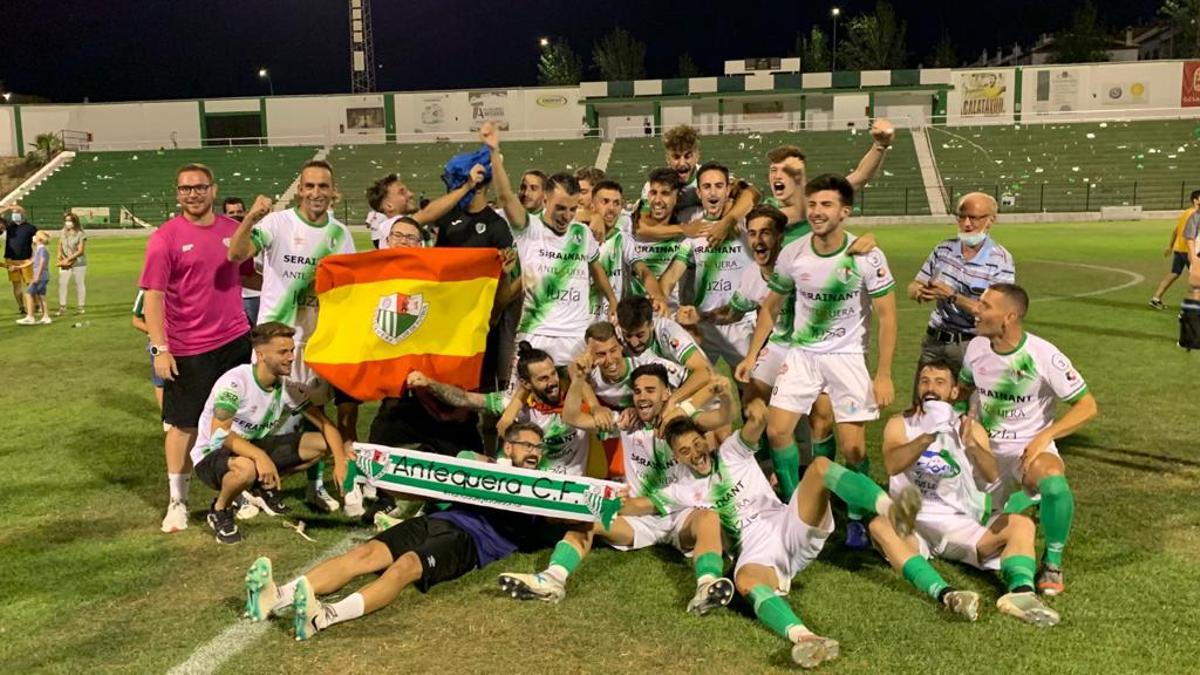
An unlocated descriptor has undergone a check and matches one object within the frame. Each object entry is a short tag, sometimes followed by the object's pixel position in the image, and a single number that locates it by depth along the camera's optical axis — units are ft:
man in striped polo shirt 20.94
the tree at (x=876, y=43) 262.47
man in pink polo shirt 20.52
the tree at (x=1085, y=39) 246.88
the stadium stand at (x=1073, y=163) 132.67
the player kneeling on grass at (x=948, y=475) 16.51
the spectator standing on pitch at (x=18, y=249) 54.95
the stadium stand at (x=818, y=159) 140.36
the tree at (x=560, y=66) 267.59
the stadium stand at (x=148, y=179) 159.63
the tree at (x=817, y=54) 265.95
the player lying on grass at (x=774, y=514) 14.12
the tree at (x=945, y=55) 276.96
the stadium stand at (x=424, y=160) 164.35
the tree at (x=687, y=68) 286.46
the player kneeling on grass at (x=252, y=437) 19.35
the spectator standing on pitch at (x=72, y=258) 55.67
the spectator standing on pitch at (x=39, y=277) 52.60
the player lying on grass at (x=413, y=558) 14.92
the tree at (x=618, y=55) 277.64
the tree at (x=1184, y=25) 246.06
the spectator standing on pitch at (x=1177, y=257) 48.42
